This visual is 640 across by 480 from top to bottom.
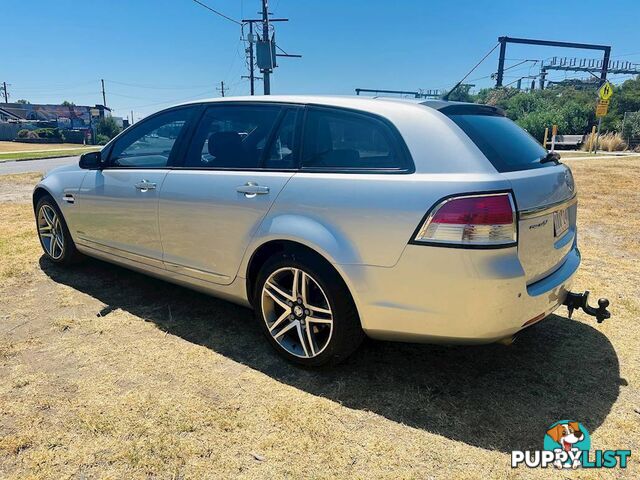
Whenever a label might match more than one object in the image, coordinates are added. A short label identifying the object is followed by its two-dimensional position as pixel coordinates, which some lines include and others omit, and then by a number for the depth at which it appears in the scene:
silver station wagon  2.21
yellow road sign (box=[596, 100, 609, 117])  19.54
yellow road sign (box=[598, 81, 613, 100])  19.06
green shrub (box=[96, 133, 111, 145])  57.84
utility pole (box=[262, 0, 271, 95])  29.44
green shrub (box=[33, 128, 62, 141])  53.54
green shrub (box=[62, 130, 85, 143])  56.34
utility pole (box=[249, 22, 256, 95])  31.06
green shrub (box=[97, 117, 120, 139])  66.75
